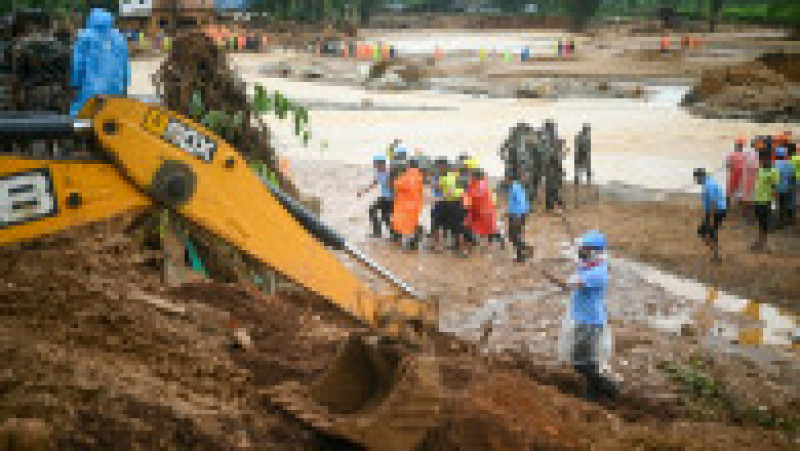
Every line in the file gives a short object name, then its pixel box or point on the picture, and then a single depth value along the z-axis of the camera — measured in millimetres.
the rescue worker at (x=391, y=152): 14484
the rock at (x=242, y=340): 4046
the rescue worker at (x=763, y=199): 12672
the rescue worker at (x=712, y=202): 11734
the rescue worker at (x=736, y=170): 15273
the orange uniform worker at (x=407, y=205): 12883
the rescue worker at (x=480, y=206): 12781
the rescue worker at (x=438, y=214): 12820
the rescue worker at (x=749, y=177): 14948
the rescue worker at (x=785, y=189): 13539
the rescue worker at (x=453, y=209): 12664
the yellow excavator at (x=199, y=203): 3426
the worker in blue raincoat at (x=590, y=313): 6566
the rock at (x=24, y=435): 2580
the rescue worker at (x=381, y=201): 13570
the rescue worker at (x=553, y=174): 15523
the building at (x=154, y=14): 52844
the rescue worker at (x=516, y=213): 11883
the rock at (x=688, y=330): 8886
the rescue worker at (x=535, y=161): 15625
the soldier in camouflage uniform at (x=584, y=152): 16656
